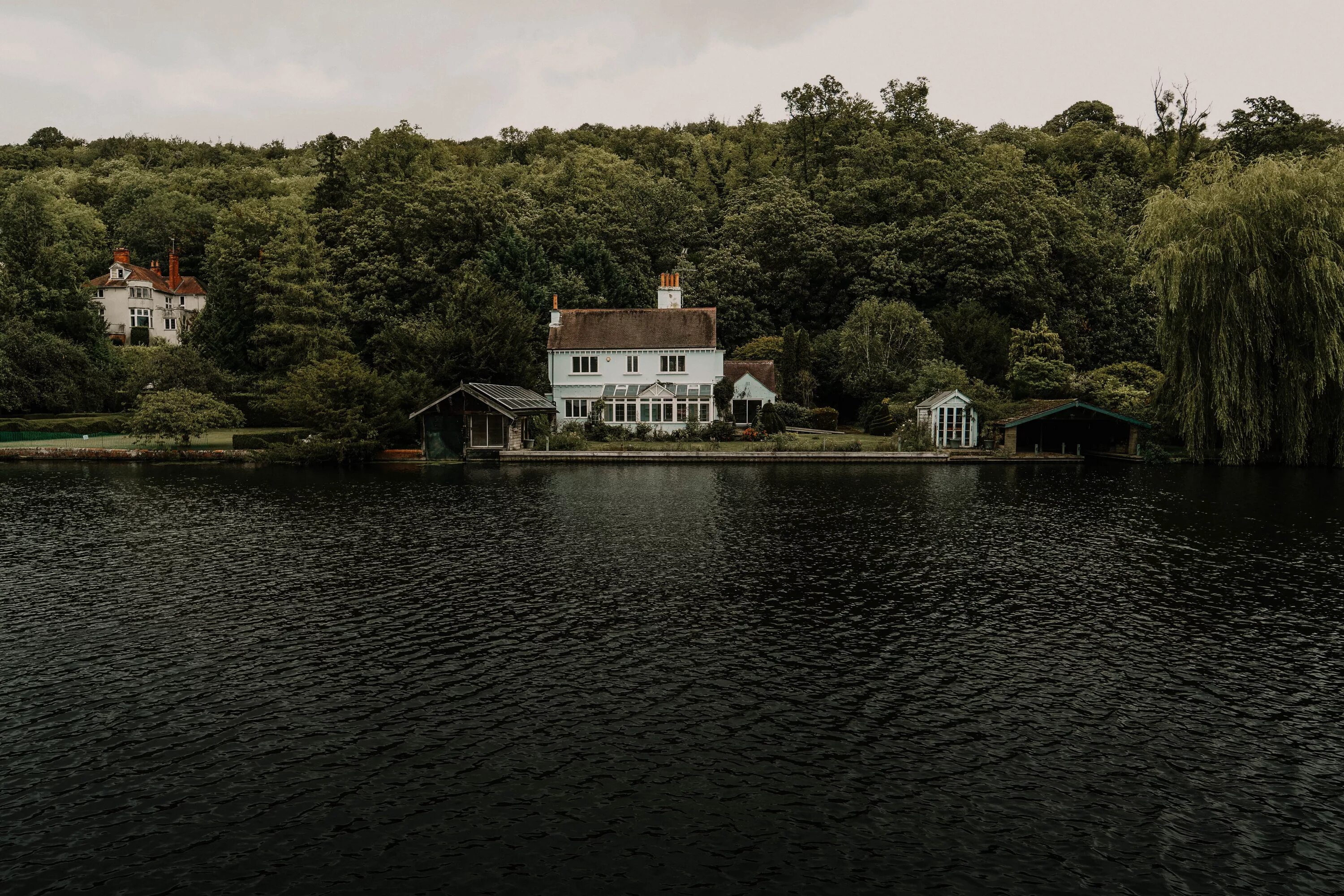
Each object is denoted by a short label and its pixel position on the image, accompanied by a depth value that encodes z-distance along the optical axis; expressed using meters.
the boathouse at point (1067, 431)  55.56
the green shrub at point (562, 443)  57.12
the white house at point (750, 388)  64.69
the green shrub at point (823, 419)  67.75
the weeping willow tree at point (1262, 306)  44.88
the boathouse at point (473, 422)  55.50
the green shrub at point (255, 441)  56.16
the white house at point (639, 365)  63.72
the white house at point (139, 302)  97.81
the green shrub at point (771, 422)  60.72
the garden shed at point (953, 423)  58.44
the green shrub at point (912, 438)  56.38
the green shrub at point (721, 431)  60.66
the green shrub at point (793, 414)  66.62
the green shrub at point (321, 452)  52.78
